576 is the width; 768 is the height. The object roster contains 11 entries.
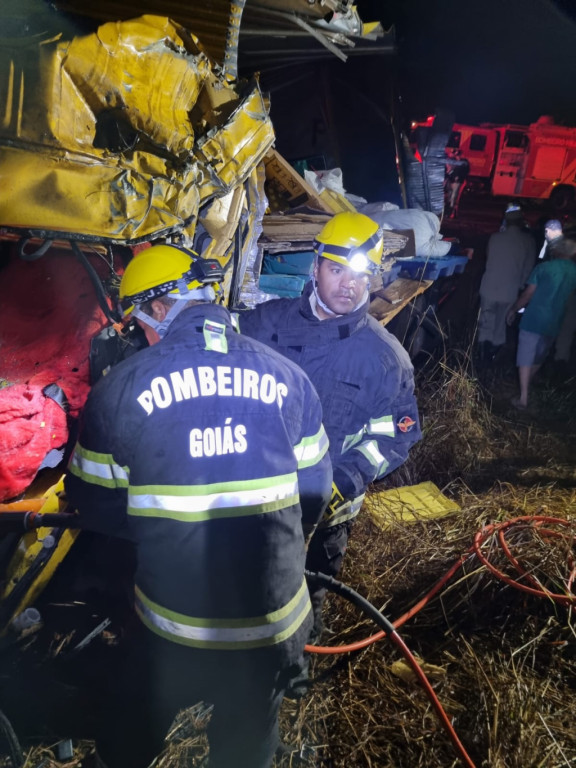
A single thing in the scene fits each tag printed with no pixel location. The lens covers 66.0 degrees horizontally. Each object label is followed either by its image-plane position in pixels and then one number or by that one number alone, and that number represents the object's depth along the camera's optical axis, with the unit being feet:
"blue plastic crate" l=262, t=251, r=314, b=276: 16.17
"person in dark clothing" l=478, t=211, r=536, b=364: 22.11
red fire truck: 43.88
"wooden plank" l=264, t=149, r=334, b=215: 17.10
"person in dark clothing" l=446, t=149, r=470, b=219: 40.91
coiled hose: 7.43
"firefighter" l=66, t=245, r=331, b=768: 5.10
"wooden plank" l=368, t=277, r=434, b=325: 16.90
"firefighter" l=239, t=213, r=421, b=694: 9.11
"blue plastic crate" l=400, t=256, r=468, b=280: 19.45
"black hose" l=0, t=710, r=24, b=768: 6.86
